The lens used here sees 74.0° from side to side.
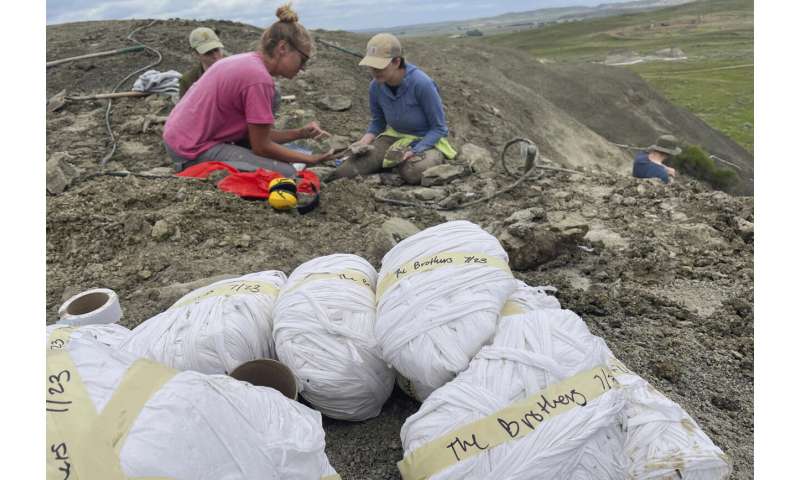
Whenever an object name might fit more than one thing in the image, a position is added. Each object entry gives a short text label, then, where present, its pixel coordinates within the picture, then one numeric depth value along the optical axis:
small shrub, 11.72
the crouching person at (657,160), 6.12
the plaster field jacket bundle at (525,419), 1.47
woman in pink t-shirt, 3.96
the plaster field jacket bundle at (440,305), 1.76
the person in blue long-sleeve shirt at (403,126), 4.88
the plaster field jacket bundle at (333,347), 1.94
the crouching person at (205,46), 5.27
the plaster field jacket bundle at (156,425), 1.14
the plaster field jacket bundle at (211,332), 1.96
